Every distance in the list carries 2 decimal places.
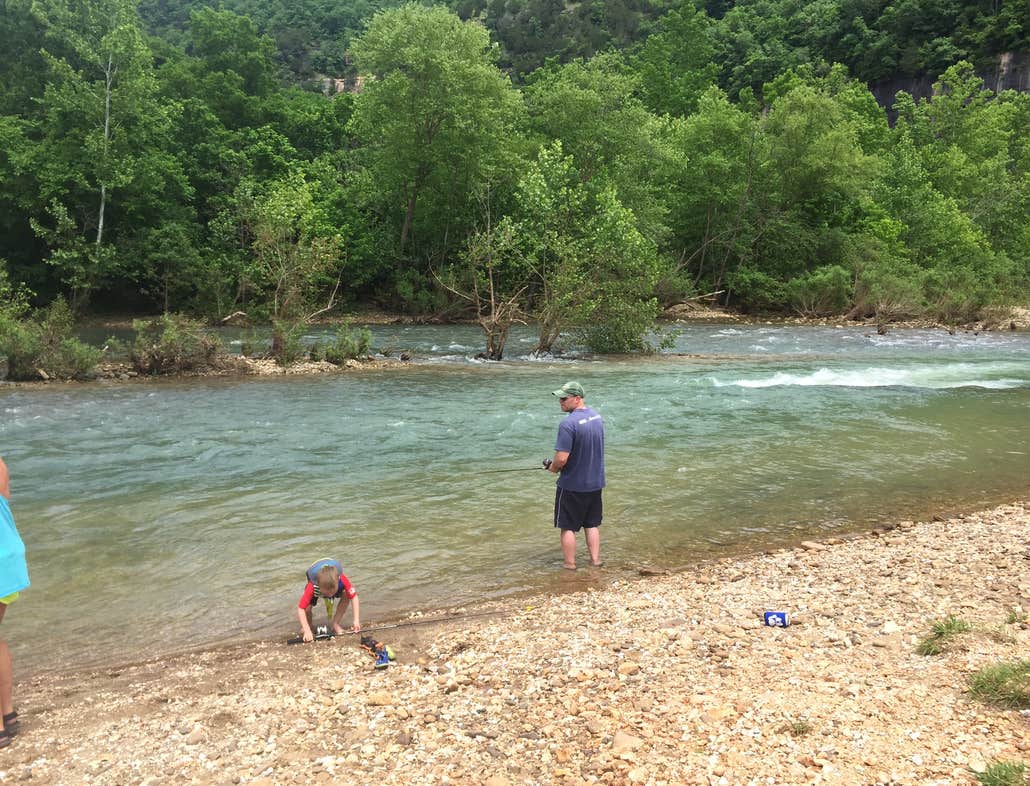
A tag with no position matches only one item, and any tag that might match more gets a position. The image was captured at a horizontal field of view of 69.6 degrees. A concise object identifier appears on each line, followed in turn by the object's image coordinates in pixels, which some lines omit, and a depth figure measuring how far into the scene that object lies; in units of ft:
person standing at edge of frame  15.61
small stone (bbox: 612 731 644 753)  14.44
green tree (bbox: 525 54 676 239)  127.65
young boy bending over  21.36
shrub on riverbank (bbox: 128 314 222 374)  68.13
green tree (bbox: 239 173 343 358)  77.61
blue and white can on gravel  20.53
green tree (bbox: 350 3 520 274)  117.60
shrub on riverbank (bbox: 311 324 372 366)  77.87
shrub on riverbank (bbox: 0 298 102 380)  63.87
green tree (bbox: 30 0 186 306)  106.22
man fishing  26.55
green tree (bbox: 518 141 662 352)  83.66
